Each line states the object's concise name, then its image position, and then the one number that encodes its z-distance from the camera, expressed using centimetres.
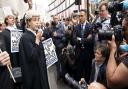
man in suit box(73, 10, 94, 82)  241
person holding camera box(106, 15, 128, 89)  84
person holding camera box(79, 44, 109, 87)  141
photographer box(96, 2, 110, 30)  212
